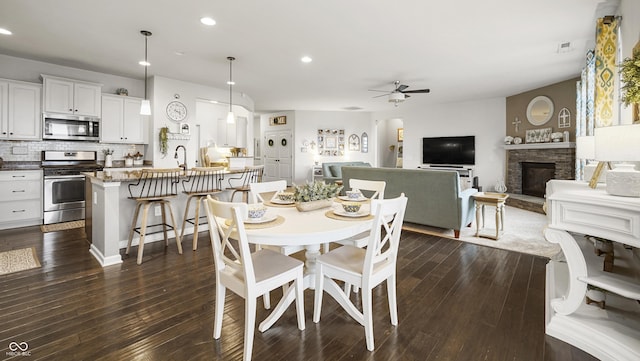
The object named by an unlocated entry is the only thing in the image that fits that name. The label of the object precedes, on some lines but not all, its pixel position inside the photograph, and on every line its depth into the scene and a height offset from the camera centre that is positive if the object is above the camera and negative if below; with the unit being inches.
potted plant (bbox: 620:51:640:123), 74.6 +25.9
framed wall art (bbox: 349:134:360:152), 401.4 +49.2
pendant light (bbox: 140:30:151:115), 143.2 +37.7
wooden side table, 158.1 -12.8
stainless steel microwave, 190.2 +33.4
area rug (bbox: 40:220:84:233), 173.2 -29.6
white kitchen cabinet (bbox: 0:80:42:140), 176.2 +40.6
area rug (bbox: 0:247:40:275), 116.0 -34.7
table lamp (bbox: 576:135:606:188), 103.3 +11.1
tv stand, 318.2 +10.9
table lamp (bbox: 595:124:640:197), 65.4 +6.3
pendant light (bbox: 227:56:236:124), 182.5 +72.9
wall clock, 226.4 +51.6
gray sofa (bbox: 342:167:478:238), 162.9 -9.5
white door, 388.6 +30.1
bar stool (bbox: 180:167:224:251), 143.5 -4.4
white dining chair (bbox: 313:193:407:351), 69.9 -22.5
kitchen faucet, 232.1 +19.0
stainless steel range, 183.6 -5.4
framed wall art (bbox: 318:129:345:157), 391.5 +48.1
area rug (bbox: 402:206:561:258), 145.2 -31.3
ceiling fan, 233.0 +66.6
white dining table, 63.9 -11.8
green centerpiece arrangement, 85.5 -5.2
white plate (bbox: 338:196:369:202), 100.3 -7.0
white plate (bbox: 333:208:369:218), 79.4 -9.4
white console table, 62.6 -23.6
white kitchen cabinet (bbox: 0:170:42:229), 172.6 -12.6
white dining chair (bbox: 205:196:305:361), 63.0 -22.2
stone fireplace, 241.1 +10.8
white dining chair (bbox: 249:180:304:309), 88.3 -4.6
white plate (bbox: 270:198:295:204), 95.3 -7.4
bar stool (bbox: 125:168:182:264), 128.0 -6.8
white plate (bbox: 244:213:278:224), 71.1 -10.0
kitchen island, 121.6 -16.6
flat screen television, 327.9 +32.4
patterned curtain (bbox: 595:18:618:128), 129.6 +49.4
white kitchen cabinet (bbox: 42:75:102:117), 187.2 +53.2
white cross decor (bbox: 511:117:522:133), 288.7 +55.4
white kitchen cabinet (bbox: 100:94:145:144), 210.4 +41.6
